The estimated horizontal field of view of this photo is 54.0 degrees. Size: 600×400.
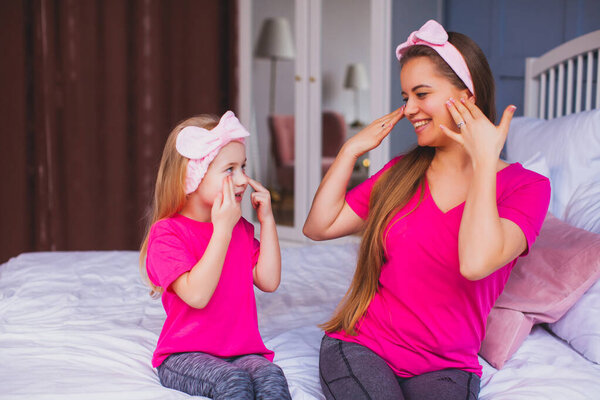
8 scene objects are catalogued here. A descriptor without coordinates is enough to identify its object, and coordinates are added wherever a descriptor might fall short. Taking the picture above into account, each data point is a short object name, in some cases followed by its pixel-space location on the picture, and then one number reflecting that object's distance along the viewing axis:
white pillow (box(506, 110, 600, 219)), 1.54
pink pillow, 1.21
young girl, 1.03
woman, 0.96
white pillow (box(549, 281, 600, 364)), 1.18
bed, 1.08
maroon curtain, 3.29
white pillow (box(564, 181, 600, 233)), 1.38
